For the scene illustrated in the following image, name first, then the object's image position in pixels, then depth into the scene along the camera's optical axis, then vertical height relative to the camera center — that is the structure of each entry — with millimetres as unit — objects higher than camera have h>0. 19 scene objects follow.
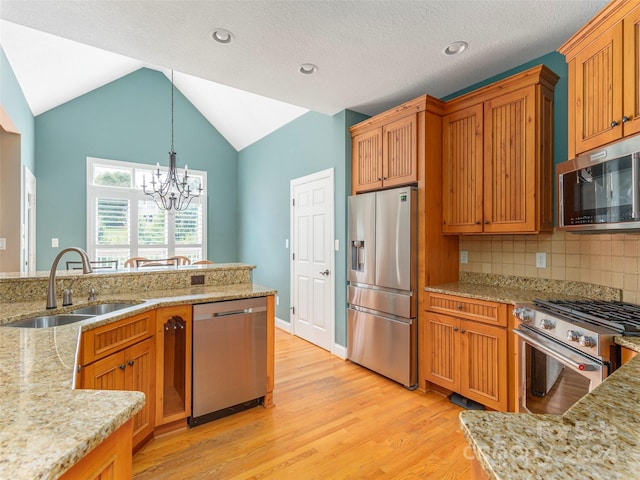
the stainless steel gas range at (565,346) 1503 -570
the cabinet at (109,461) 648 -503
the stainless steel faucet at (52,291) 1790 -292
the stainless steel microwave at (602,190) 1542 +279
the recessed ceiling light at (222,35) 2098 +1399
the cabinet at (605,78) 1569 +892
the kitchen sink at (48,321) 1678 -451
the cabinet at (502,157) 2250 +653
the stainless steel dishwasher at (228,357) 2146 -841
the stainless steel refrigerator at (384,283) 2748 -402
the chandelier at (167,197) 5387 +757
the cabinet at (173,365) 2021 -836
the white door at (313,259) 3725 -232
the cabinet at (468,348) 2207 -827
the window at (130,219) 5004 +361
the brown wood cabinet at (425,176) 2738 +582
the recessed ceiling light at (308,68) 2545 +1422
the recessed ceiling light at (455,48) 2270 +1421
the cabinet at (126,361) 1559 -658
